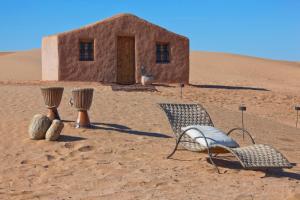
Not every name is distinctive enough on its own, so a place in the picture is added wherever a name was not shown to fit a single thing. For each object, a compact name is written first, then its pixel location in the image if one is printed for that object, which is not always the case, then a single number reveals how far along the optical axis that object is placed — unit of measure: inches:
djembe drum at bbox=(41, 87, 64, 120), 390.0
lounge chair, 280.4
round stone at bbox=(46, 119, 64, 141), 341.7
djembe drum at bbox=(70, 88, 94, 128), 382.9
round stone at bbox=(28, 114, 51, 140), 345.4
